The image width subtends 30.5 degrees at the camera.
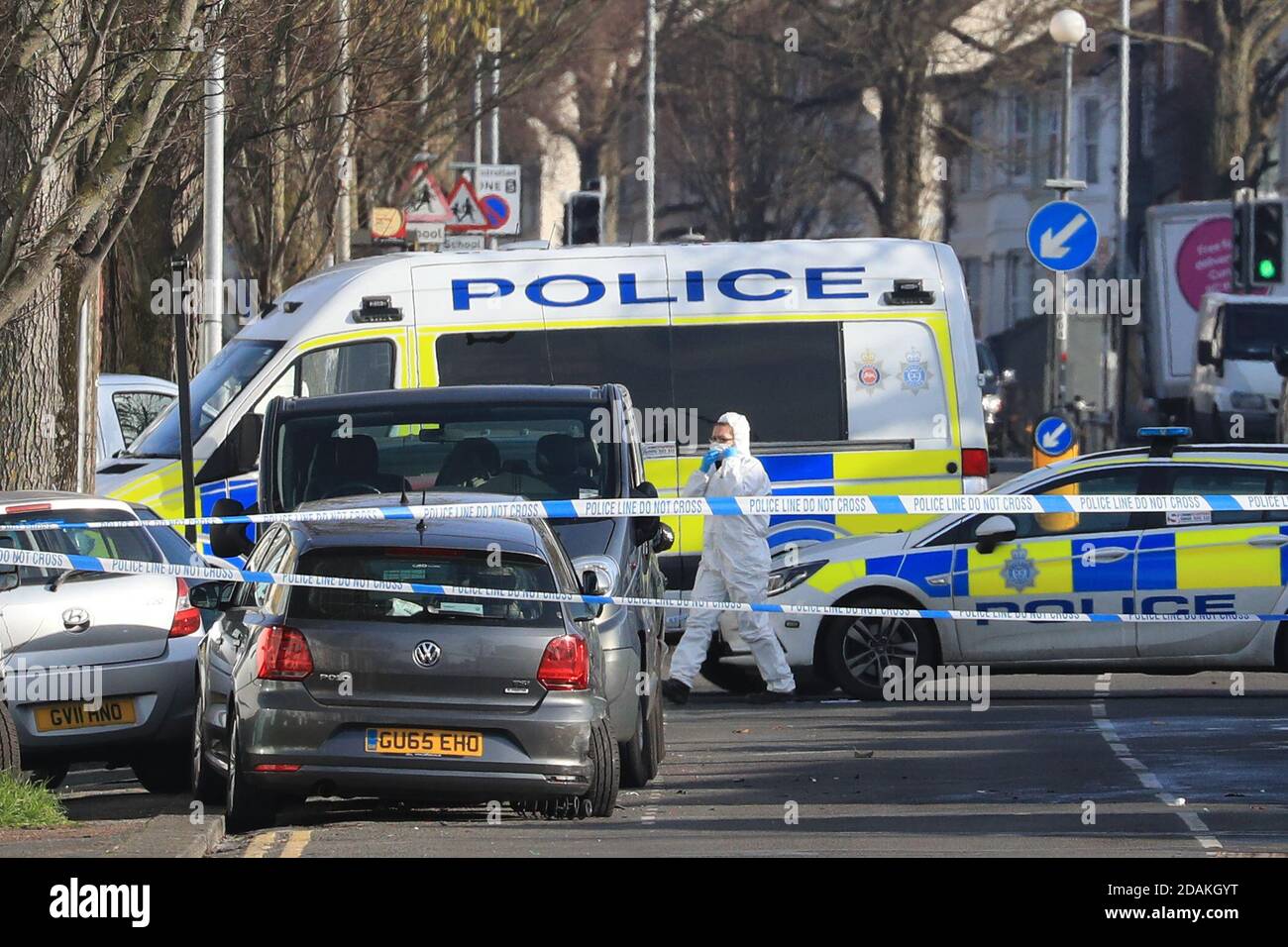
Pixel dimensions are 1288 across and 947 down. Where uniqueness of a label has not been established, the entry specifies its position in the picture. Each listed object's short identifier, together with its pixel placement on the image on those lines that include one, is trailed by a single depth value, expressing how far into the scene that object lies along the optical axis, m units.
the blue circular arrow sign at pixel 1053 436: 21.33
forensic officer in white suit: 14.23
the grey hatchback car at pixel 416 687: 9.26
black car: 12.27
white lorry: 33.94
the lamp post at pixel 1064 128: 22.66
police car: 14.30
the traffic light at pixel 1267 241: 23.70
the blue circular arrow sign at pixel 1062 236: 20.28
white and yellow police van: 16.12
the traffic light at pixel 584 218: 26.12
